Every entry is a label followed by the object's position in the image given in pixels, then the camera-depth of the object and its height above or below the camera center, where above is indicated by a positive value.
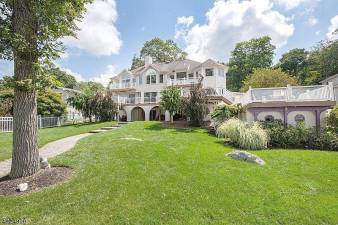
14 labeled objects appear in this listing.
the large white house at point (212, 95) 15.12 +1.74
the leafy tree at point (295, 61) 42.93 +10.42
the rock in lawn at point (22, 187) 5.61 -1.72
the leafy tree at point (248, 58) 46.16 +11.96
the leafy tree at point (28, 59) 6.34 +1.68
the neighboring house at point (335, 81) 27.22 +3.96
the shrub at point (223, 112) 17.14 +0.27
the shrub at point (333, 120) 13.43 -0.36
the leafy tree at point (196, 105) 19.16 +0.94
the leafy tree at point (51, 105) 25.00 +1.48
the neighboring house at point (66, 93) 40.34 +4.68
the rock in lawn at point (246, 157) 8.70 -1.64
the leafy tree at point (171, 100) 19.78 +1.43
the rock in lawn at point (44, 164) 7.09 -1.44
